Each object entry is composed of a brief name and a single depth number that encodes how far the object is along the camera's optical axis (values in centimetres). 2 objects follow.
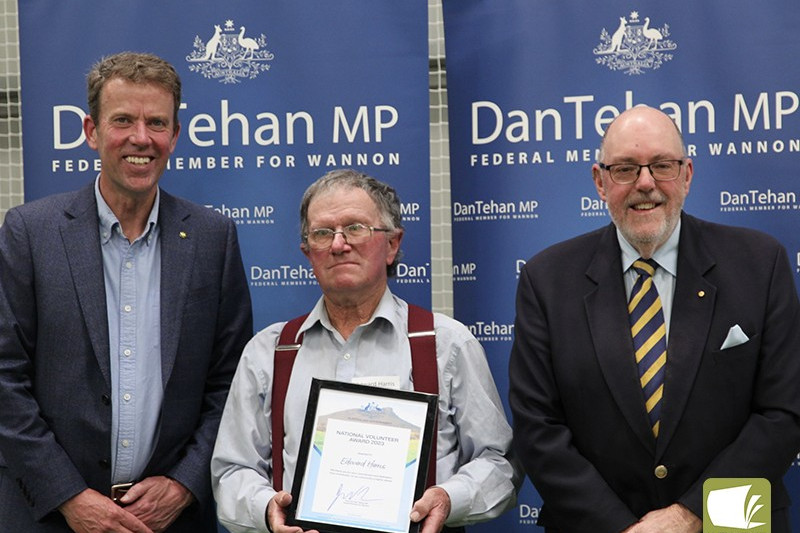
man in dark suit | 330
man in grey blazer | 361
